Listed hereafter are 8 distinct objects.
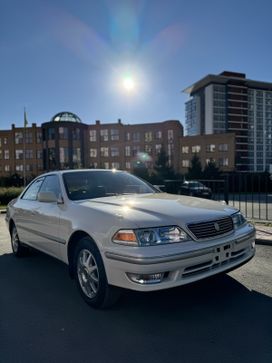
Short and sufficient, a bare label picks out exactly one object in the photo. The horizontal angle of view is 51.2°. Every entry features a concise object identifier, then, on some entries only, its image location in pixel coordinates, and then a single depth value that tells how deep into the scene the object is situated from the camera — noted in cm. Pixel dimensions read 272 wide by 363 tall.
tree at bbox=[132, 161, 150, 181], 4285
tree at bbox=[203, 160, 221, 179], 3977
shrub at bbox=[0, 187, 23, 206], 1853
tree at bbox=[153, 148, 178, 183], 4088
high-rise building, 9162
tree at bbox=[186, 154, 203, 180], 4153
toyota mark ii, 280
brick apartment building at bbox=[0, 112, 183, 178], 5731
